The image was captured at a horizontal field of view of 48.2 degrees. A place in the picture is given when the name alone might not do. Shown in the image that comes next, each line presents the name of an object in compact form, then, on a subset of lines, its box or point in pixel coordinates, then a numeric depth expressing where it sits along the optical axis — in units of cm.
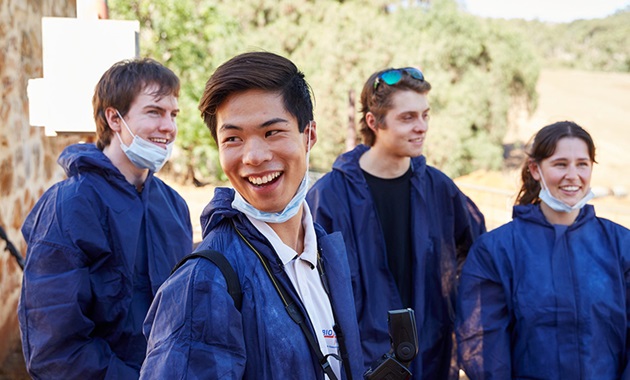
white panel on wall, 376
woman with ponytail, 308
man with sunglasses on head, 355
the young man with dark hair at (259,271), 157
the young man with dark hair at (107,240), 271
